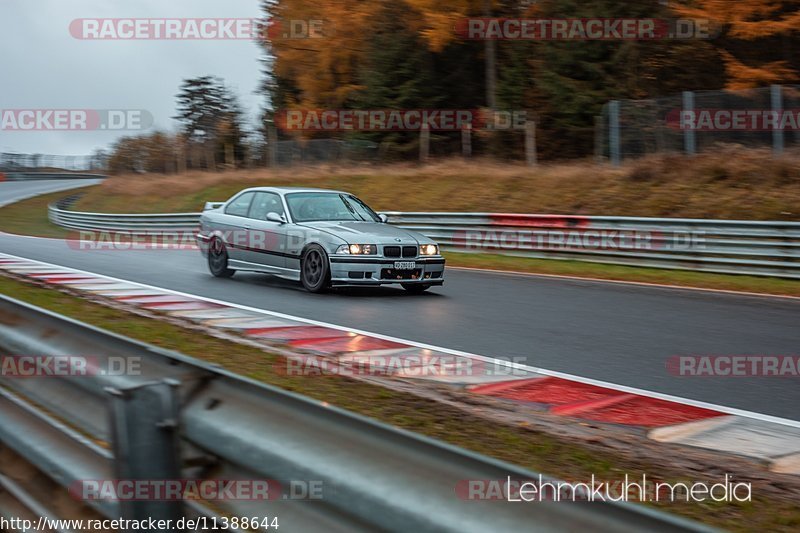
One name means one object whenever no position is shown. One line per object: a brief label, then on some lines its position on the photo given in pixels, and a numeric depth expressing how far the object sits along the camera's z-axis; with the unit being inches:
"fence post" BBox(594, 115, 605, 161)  936.9
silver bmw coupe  450.0
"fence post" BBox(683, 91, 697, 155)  812.6
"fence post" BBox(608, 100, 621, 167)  883.4
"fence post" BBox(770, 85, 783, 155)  750.5
